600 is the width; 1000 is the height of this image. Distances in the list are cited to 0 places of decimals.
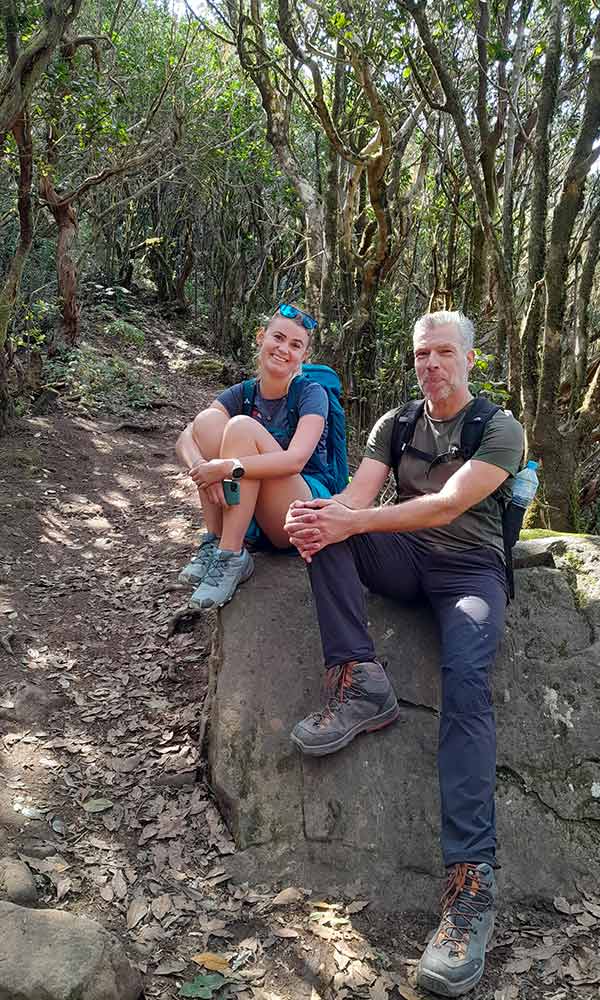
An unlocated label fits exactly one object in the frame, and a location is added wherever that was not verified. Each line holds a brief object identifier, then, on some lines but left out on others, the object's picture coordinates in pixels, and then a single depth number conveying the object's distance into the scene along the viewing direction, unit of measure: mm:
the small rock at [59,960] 2168
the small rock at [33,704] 3891
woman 3715
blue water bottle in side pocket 3459
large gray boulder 3100
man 2764
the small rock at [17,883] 2629
